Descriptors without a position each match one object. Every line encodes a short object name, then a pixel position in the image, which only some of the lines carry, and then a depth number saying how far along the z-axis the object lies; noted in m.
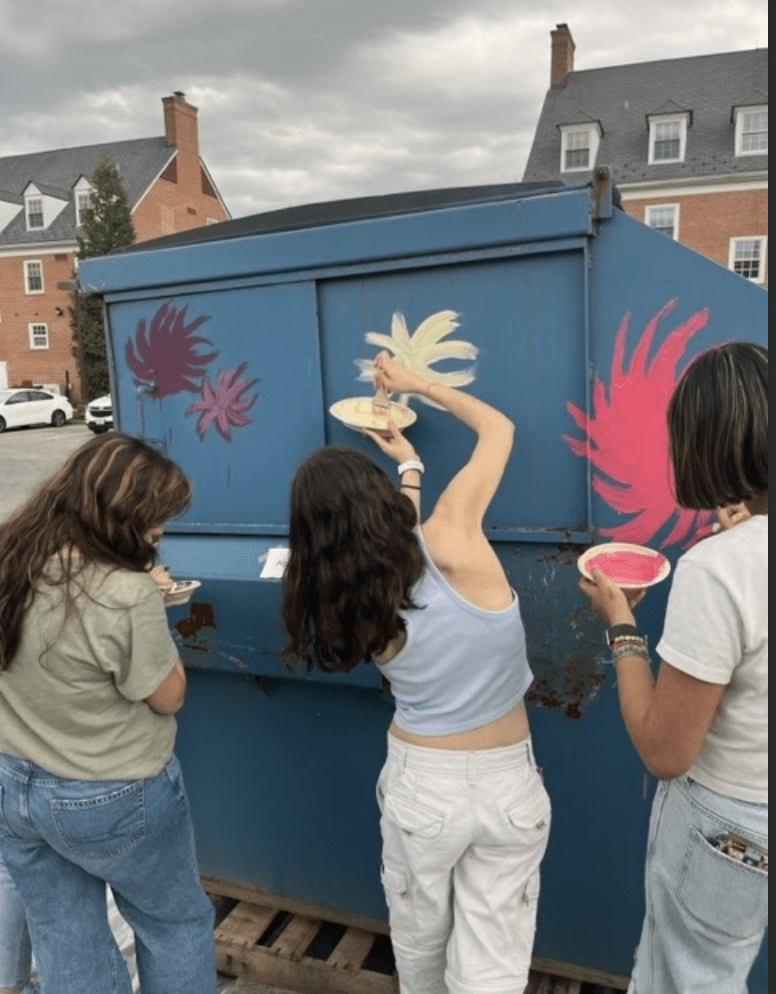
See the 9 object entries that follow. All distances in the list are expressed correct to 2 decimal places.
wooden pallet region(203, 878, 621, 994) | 2.30
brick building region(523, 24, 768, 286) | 22.84
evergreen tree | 26.28
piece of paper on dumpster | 2.30
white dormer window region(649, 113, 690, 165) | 23.55
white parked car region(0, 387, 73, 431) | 20.72
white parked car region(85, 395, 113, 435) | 20.31
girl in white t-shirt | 1.21
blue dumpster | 1.97
